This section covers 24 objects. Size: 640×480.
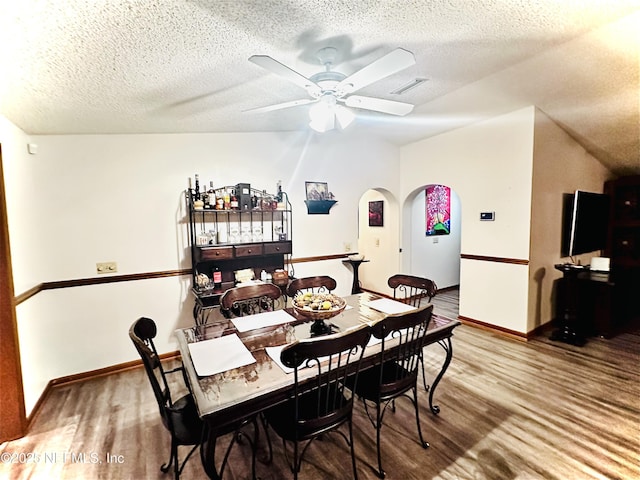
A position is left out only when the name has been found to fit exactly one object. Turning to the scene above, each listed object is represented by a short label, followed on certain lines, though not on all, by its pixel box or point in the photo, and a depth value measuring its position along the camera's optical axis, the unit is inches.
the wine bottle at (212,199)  130.0
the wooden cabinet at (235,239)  128.5
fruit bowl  77.7
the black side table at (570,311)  143.4
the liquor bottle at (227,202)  133.4
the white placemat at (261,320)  86.7
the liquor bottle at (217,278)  134.0
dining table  54.6
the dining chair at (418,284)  103.8
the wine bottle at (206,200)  130.2
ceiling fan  63.2
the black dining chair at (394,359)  67.9
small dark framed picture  223.0
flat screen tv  157.0
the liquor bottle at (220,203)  131.3
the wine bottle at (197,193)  127.4
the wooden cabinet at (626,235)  175.2
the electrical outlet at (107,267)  119.0
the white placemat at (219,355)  63.8
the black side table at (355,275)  175.2
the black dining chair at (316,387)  55.7
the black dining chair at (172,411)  59.1
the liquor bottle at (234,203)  134.6
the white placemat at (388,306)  96.4
